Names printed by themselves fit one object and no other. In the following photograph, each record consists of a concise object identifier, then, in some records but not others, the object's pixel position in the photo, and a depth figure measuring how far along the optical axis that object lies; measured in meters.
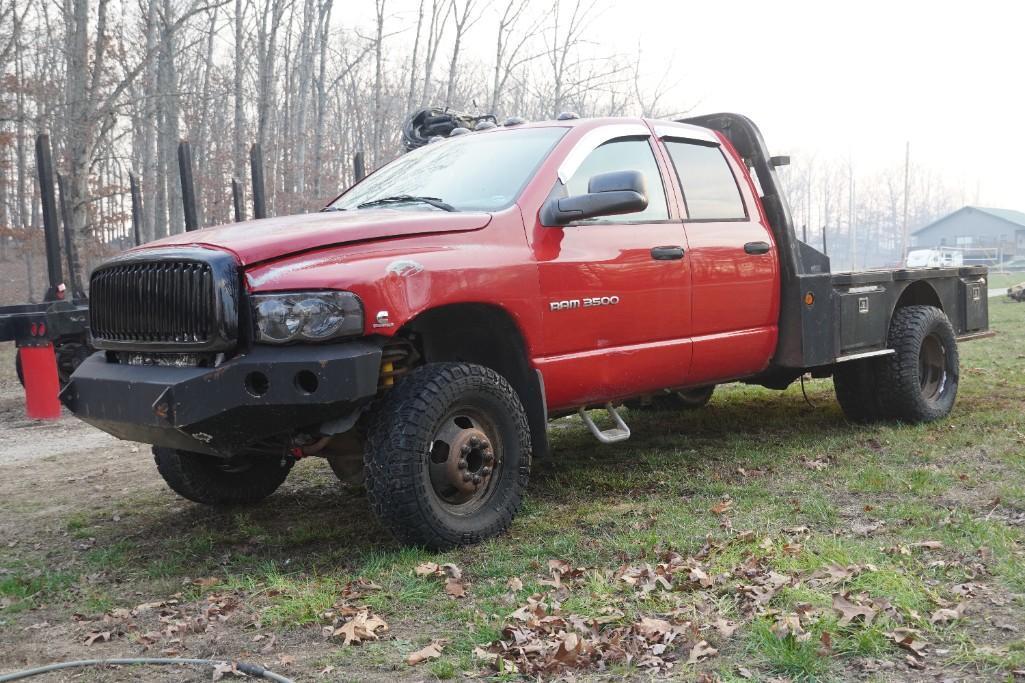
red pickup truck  3.94
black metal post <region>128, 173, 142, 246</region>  12.40
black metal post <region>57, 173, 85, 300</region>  11.44
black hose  3.09
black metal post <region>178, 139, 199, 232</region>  9.97
